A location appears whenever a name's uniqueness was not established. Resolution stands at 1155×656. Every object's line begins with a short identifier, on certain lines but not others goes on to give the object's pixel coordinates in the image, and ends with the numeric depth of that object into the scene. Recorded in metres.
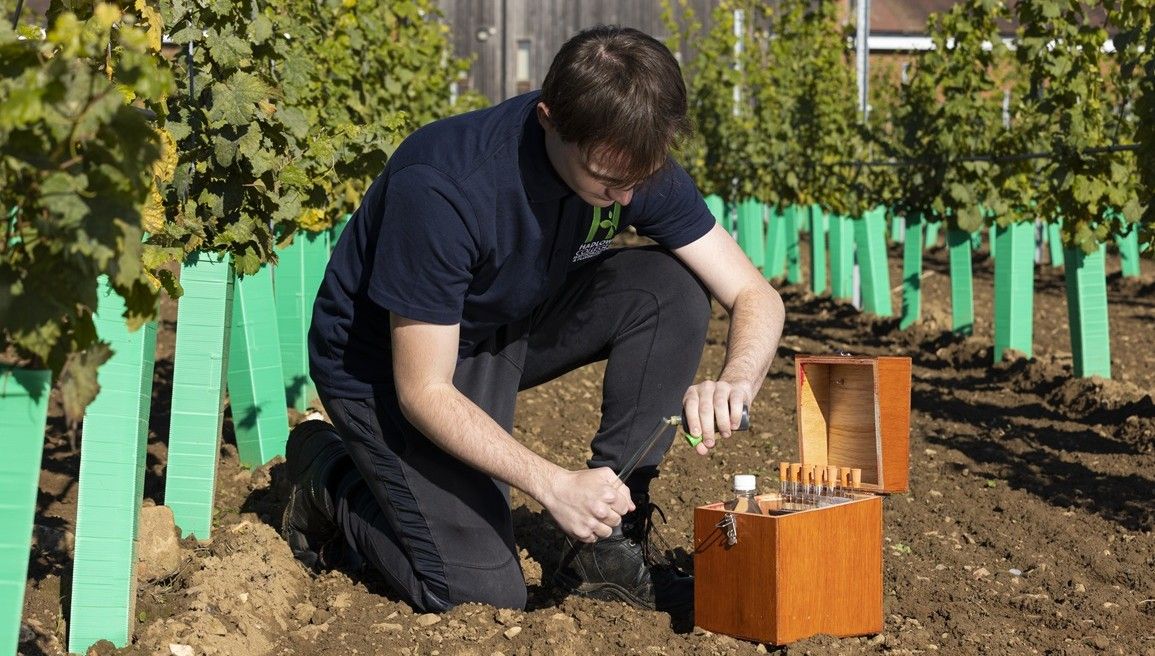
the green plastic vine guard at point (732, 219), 15.34
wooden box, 2.73
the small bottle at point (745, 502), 2.89
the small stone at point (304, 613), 3.15
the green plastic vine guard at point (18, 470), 1.91
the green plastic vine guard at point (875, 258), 9.27
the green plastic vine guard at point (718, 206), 15.58
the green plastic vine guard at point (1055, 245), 12.03
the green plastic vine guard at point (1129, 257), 11.80
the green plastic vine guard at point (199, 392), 3.52
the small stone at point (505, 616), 3.06
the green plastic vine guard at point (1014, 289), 7.29
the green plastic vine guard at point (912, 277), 8.82
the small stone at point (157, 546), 3.18
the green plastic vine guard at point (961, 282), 8.02
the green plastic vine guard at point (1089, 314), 6.55
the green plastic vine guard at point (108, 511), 2.69
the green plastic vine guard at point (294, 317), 5.20
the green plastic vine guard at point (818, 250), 11.11
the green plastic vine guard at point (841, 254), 10.61
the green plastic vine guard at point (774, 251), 12.70
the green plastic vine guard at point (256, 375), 4.25
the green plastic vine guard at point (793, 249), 12.11
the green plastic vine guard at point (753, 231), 13.49
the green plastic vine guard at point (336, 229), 6.30
